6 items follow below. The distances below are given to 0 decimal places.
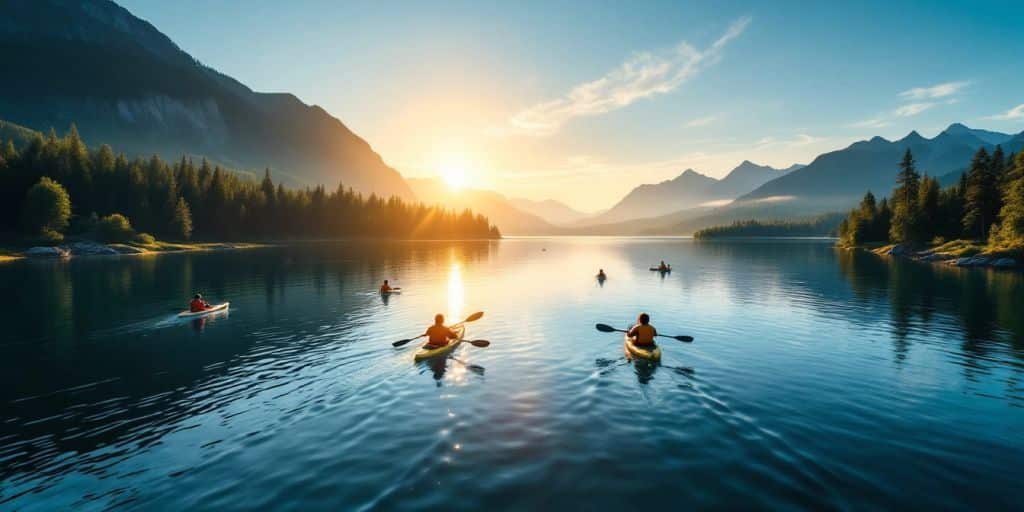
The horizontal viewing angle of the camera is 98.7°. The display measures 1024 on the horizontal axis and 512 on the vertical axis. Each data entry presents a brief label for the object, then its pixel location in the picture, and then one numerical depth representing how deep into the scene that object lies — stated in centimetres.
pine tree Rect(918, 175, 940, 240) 10631
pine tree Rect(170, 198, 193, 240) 13812
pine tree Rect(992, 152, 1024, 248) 7538
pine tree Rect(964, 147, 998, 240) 9288
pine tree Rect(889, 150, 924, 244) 11006
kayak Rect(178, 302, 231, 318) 3691
